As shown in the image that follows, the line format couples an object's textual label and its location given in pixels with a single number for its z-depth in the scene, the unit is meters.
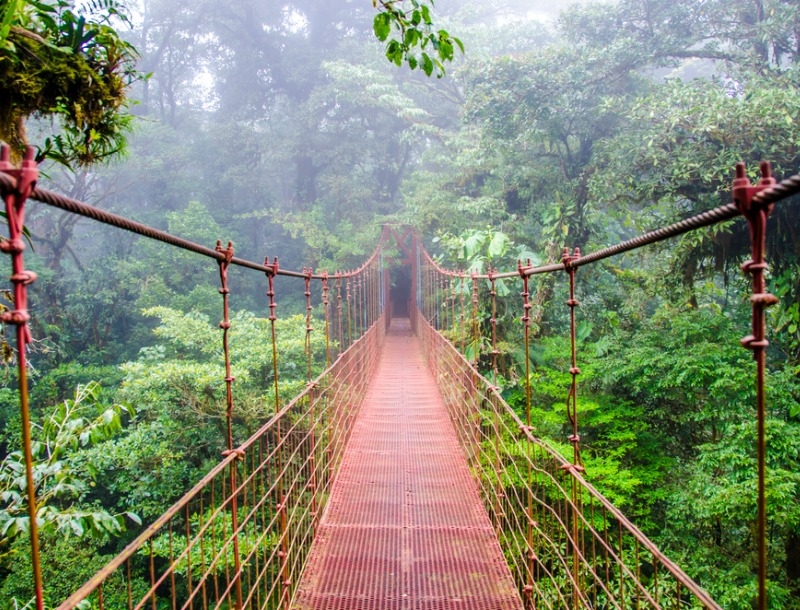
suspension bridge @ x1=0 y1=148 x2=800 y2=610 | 0.67
